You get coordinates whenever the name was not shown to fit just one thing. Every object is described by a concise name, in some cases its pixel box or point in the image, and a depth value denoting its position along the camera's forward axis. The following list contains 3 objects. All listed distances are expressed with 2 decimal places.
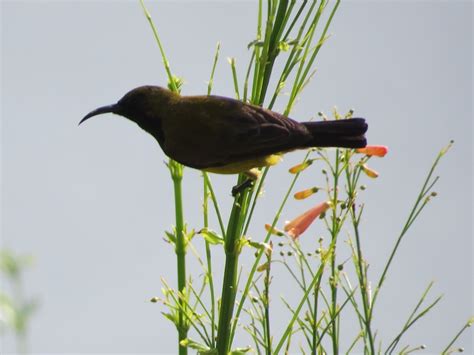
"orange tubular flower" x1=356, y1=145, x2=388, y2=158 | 5.30
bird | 5.58
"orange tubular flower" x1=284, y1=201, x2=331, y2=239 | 5.78
